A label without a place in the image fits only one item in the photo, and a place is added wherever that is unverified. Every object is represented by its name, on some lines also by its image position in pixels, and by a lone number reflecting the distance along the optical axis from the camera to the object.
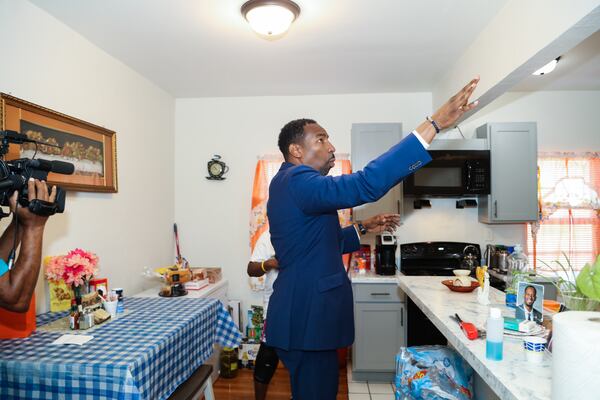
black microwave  3.40
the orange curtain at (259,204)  3.88
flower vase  2.18
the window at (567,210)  3.72
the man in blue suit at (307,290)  1.51
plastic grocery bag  1.69
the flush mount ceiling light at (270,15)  2.13
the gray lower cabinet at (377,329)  3.25
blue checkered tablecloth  1.54
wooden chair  1.95
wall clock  3.99
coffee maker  3.43
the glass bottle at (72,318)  1.94
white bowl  2.20
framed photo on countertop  1.48
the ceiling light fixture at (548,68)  2.92
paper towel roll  0.78
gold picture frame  2.07
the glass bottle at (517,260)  3.05
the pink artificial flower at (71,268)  2.15
